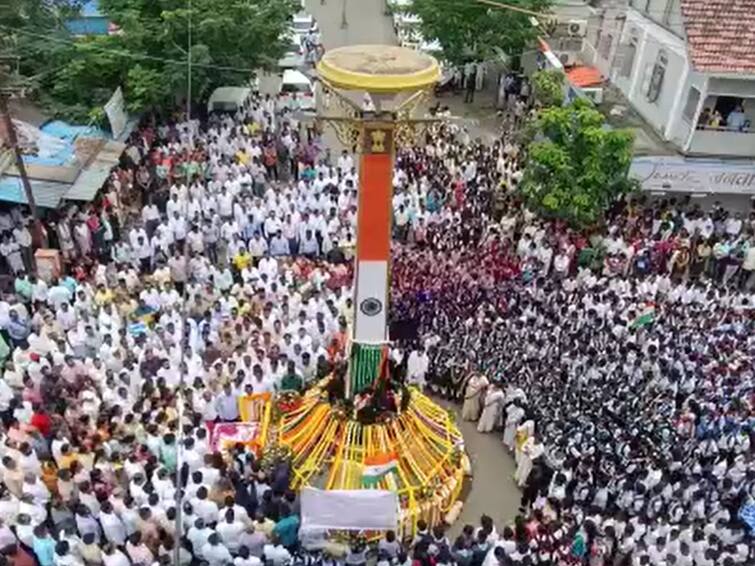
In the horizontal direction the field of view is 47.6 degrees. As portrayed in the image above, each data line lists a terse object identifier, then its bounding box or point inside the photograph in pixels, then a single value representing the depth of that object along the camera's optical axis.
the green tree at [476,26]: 20.67
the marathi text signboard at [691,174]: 16.72
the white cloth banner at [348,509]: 9.73
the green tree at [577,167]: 15.25
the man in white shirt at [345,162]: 17.19
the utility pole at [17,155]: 13.48
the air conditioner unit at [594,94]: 18.98
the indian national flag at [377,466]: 10.43
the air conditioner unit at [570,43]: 21.84
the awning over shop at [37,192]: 14.98
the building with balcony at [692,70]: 15.79
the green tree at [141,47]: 17.66
